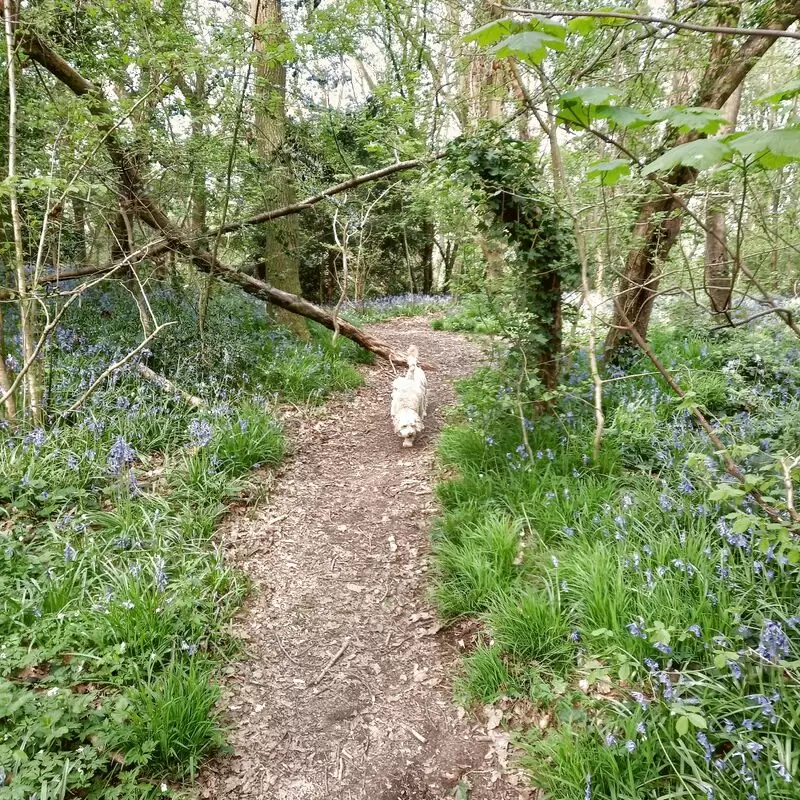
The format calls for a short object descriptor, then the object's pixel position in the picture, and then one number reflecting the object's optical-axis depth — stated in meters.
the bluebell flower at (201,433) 4.30
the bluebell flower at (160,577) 2.97
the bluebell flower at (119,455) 3.77
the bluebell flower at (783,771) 1.61
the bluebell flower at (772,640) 1.86
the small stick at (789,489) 1.72
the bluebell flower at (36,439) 3.83
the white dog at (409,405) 5.40
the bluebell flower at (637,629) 2.20
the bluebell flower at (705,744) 1.78
